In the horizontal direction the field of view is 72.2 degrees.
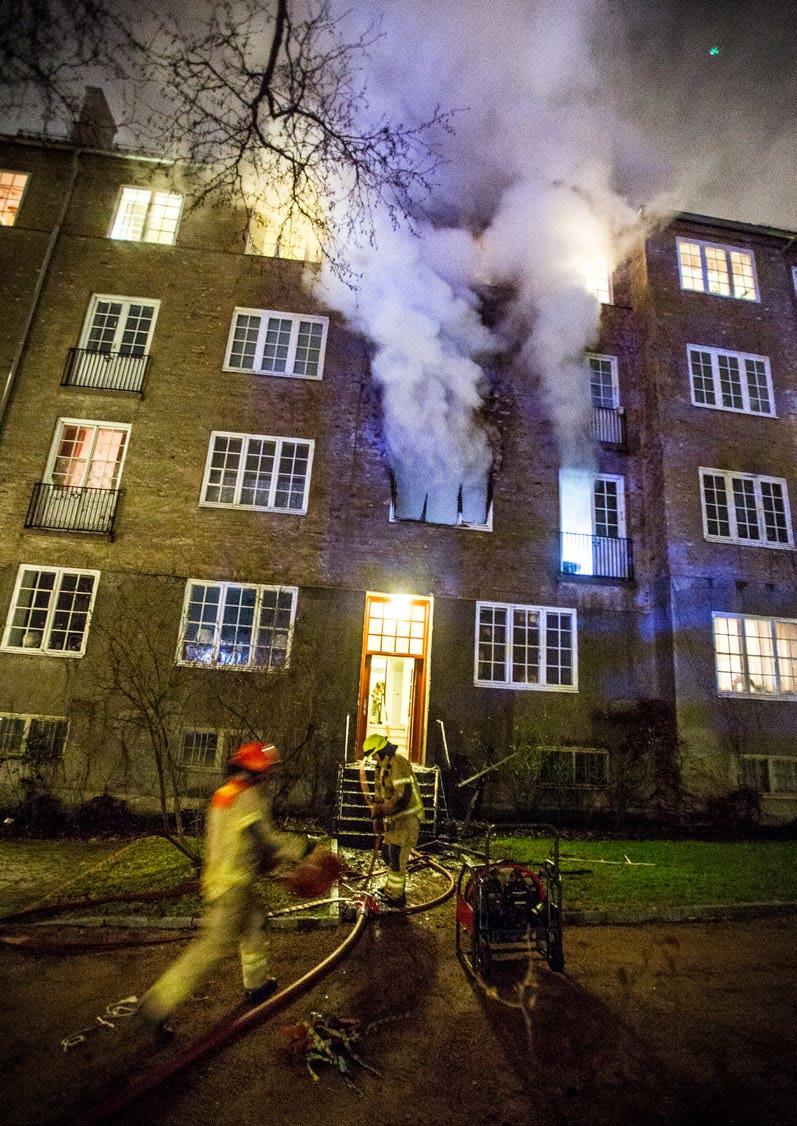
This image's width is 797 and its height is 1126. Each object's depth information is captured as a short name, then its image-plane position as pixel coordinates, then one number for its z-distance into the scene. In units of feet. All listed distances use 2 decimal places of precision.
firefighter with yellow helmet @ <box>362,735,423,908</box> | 21.49
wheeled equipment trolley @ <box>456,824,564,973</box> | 15.96
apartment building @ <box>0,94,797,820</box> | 37.78
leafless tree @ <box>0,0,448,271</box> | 13.92
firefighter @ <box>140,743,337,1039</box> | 12.66
